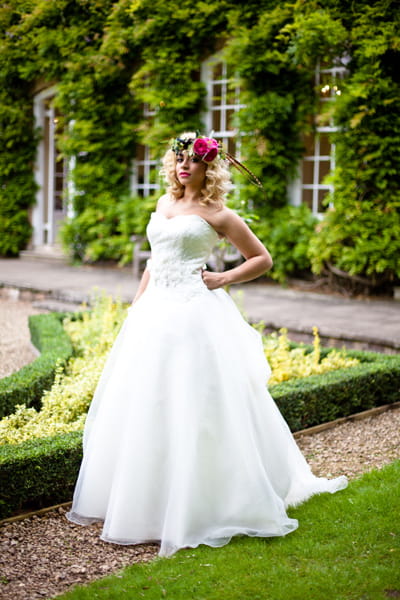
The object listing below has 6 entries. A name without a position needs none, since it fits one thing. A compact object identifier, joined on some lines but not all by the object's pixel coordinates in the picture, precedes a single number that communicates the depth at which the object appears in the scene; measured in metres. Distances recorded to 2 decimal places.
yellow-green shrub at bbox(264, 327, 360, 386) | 5.07
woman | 2.86
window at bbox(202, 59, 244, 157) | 11.23
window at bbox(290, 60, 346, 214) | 9.55
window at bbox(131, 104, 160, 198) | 12.63
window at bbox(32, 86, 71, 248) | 14.79
